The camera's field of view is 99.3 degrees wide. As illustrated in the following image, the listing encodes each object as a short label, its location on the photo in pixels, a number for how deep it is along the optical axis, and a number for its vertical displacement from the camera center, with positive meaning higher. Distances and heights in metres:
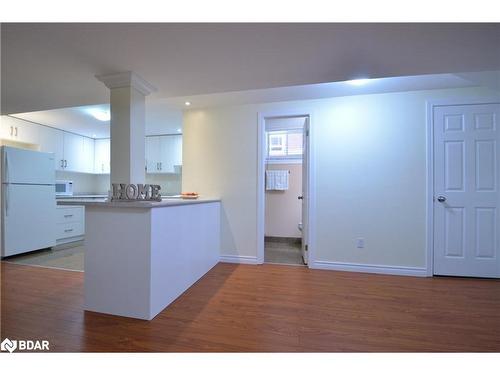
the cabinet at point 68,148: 3.99 +0.80
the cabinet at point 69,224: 3.78 -0.69
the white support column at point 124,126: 1.86 +0.55
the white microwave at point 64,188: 3.97 -0.02
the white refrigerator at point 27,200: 2.96 -0.20
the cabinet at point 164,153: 4.46 +0.73
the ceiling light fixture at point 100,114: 3.32 +1.18
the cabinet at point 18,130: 3.41 +0.96
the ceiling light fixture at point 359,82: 2.31 +1.17
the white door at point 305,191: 2.85 -0.04
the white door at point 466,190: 2.41 -0.01
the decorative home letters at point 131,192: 1.73 -0.04
